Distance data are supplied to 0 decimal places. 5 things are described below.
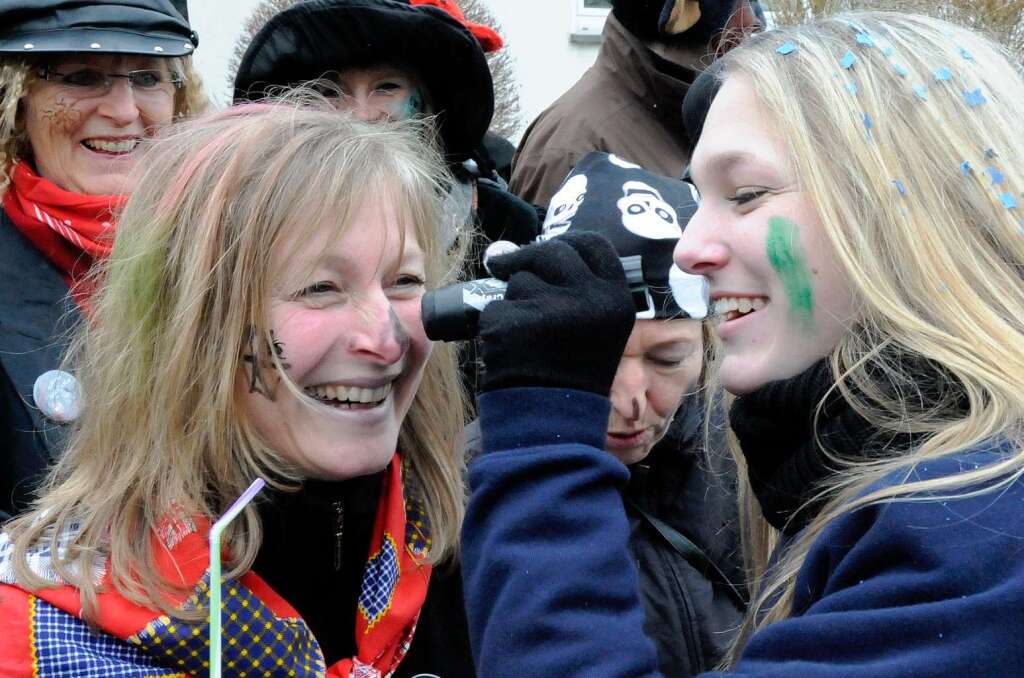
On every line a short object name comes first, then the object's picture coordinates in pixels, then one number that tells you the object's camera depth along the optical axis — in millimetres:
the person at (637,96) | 3629
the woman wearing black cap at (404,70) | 3211
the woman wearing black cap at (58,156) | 2590
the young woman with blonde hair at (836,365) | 1422
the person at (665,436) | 2309
